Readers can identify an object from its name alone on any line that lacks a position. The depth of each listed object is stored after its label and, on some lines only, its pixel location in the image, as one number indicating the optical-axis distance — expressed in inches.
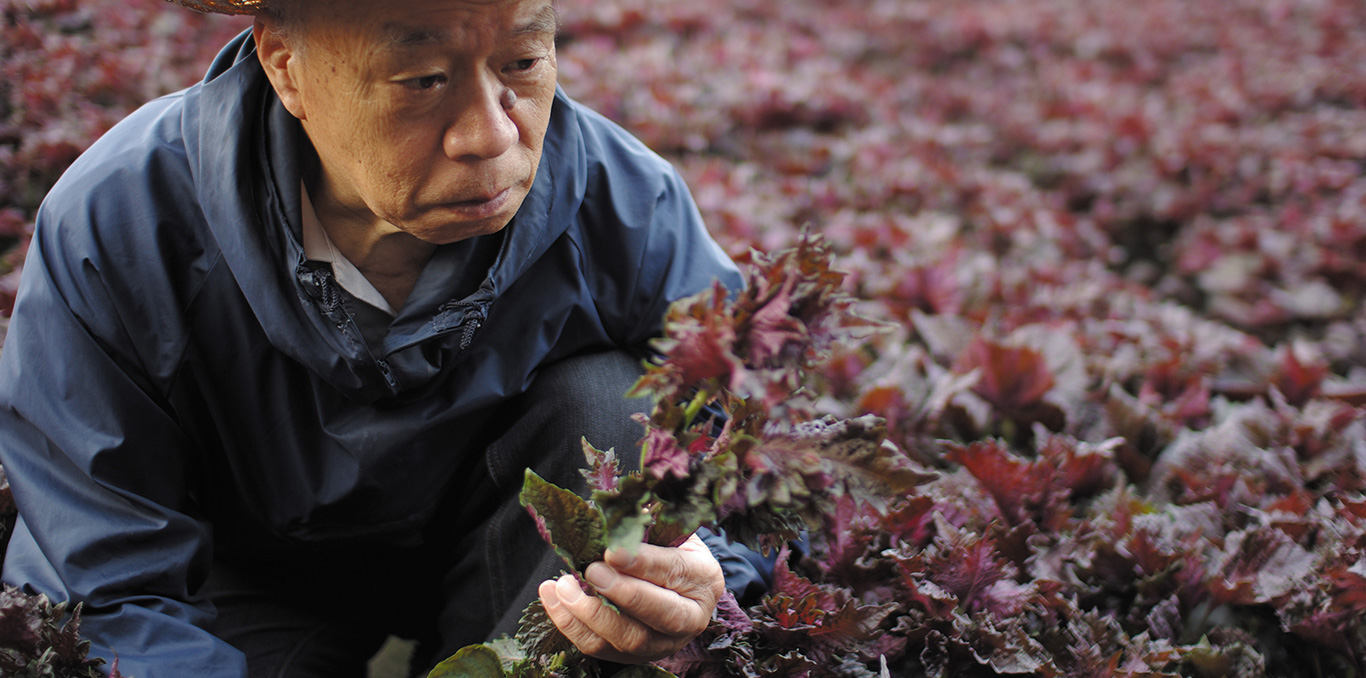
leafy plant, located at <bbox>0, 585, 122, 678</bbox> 56.2
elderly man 52.2
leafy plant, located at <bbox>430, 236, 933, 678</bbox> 43.4
